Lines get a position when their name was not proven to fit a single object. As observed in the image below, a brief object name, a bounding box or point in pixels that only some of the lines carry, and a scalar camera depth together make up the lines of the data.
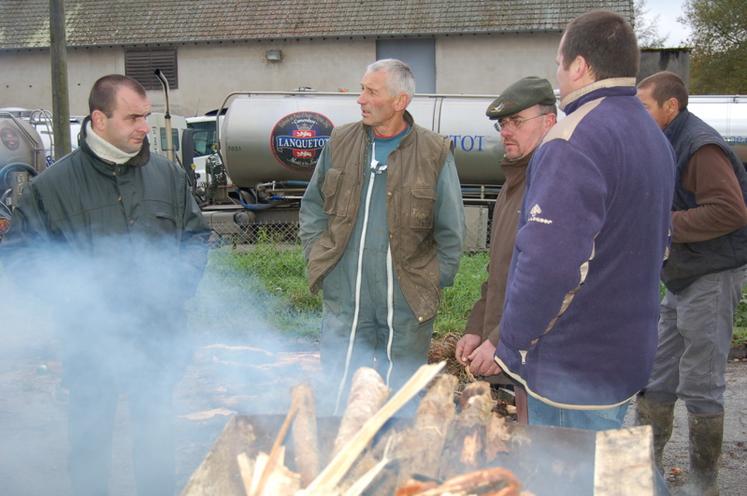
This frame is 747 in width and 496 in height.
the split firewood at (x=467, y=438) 2.22
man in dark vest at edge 3.57
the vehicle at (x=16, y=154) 9.52
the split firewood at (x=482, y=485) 1.98
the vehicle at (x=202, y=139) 16.88
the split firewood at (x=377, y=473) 2.06
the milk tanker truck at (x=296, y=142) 11.60
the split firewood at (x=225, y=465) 2.02
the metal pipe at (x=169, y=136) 10.65
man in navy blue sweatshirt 2.21
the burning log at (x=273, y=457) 2.04
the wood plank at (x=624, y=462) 1.97
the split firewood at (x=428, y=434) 2.13
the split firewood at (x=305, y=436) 2.18
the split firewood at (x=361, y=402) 2.23
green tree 28.77
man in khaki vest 3.68
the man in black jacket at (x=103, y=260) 3.24
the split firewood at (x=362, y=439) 2.01
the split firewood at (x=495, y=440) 2.23
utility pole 8.36
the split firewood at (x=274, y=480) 2.05
